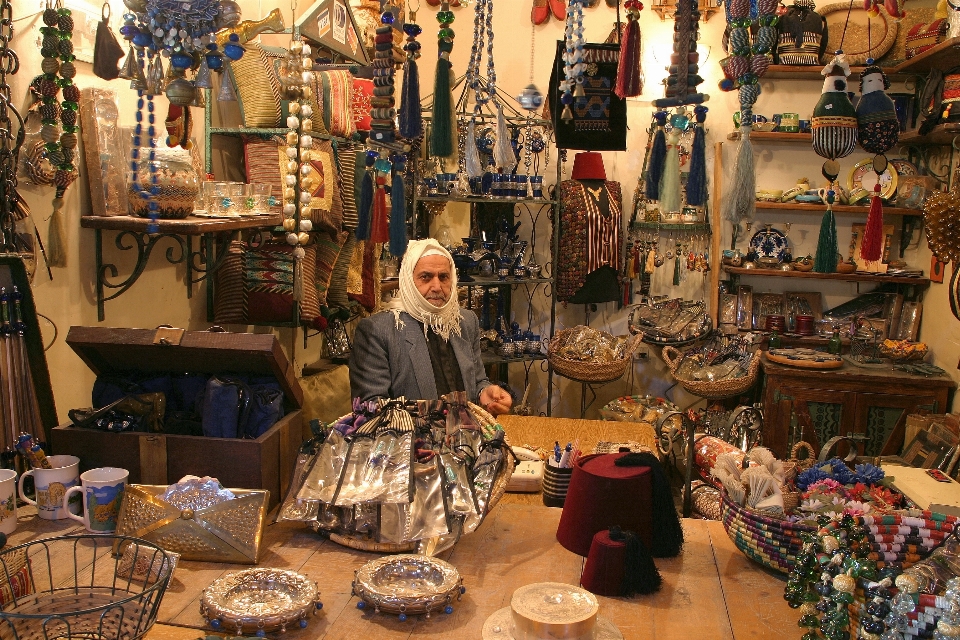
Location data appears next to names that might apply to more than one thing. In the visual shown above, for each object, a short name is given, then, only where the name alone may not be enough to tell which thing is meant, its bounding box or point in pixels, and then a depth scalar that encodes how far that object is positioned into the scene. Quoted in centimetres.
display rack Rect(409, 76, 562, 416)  462
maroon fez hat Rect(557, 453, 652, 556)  167
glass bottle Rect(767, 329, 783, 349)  488
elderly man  305
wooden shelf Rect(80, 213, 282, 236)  223
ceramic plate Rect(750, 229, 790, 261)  517
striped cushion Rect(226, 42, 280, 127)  302
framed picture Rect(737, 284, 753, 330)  522
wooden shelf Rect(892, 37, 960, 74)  394
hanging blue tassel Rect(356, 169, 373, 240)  262
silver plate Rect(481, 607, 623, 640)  136
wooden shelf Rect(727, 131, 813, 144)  492
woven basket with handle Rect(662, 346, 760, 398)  466
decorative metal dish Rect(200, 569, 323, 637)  136
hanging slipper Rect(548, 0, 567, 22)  521
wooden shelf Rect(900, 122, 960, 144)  406
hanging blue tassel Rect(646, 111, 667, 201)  256
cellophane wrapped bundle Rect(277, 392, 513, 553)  166
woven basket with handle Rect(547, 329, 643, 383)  476
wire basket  122
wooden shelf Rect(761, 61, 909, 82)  479
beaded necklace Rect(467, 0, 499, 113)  279
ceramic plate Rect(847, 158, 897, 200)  494
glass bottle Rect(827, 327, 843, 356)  490
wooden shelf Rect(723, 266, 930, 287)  480
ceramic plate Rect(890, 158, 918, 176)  484
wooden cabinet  435
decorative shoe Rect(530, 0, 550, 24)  520
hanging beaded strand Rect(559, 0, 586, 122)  247
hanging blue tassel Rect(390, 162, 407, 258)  260
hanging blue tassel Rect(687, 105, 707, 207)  254
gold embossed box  161
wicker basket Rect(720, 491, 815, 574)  160
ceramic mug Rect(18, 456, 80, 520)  174
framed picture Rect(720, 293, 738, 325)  523
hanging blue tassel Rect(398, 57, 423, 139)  226
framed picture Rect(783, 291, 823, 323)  519
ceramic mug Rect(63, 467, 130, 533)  168
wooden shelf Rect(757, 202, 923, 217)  488
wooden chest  180
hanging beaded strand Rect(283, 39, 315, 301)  275
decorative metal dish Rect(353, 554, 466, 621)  143
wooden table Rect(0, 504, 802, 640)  142
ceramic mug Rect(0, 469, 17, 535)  165
